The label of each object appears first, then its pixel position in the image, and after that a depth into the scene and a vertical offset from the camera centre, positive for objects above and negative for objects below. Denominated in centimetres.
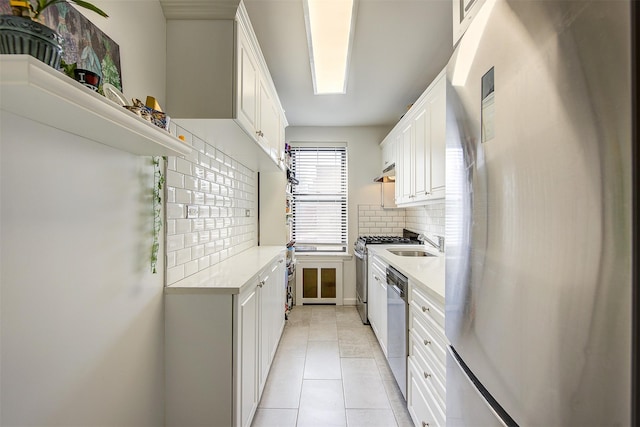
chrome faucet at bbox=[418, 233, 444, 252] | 294 -26
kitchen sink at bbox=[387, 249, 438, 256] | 306 -36
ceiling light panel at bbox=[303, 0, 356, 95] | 184 +135
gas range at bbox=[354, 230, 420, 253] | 352 -28
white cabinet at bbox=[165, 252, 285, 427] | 142 -69
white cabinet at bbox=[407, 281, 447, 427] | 130 -72
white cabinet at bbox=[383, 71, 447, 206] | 217 +62
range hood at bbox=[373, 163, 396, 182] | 371 +58
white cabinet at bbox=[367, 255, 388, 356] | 255 -79
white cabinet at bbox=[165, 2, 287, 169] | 150 +77
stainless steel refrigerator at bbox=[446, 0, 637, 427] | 39 +1
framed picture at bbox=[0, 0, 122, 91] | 86 +57
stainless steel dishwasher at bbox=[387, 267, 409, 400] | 187 -75
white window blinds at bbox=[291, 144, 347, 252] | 440 +27
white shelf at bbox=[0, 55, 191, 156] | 52 +26
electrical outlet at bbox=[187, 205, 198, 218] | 172 +4
